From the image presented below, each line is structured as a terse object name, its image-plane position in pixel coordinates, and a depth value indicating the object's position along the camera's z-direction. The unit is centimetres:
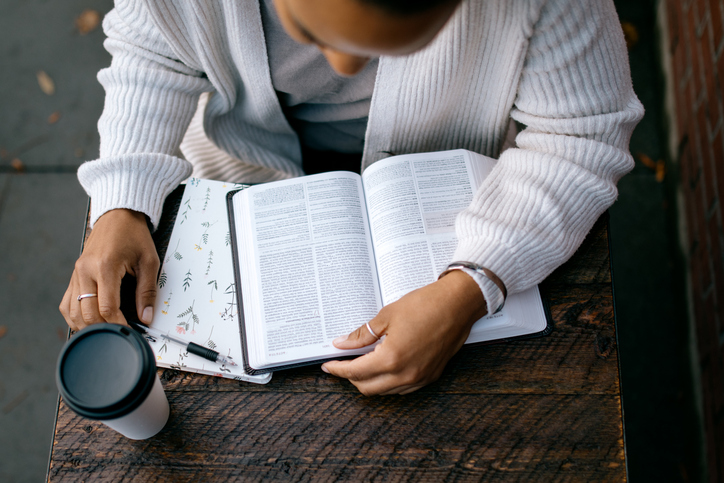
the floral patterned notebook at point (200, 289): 71
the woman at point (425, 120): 67
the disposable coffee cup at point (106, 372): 54
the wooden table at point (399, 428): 66
